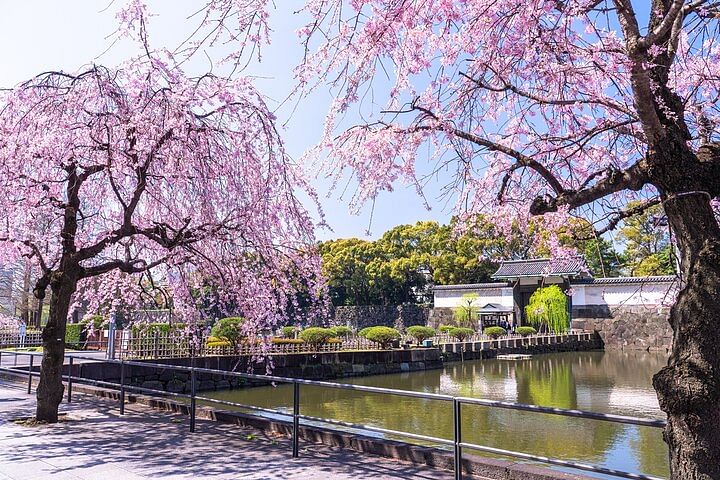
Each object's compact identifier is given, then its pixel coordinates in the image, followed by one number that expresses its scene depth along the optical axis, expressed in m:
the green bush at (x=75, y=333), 24.09
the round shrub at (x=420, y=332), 28.78
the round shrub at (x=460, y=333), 33.25
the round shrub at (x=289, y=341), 22.31
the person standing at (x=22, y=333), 24.33
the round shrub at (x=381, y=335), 25.53
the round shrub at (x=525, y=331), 35.59
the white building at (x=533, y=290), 36.47
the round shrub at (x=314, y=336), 22.91
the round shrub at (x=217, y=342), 19.95
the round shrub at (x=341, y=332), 26.86
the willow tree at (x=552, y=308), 37.12
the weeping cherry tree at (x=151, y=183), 6.75
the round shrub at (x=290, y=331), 28.50
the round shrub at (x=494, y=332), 35.06
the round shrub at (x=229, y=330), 19.14
